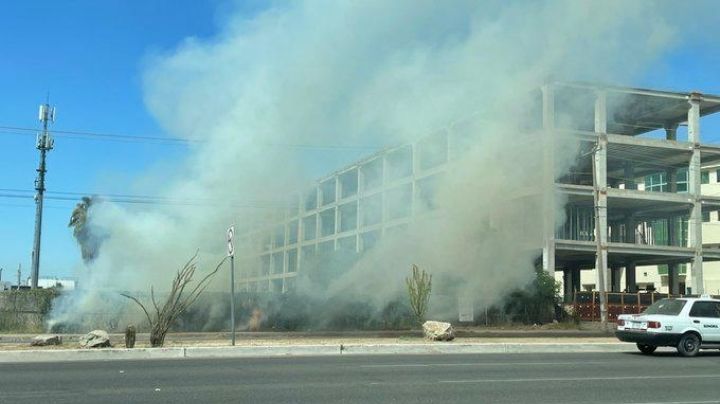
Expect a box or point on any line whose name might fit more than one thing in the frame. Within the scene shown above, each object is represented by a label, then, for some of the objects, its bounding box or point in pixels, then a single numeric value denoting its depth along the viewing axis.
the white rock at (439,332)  19.55
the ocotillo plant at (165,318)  16.66
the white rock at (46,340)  16.89
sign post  16.28
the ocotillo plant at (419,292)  25.03
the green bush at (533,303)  33.88
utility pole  36.22
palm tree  35.00
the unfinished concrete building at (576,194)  38.59
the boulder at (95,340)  15.75
